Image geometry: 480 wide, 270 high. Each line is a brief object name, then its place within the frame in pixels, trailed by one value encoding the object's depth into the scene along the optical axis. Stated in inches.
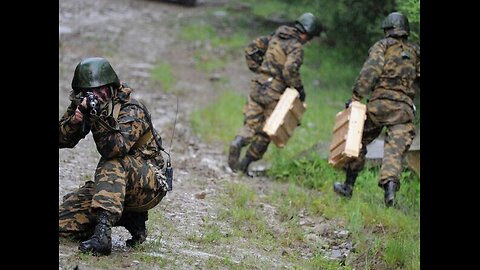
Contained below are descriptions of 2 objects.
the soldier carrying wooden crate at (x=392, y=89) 741.3
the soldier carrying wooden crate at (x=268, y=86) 867.4
